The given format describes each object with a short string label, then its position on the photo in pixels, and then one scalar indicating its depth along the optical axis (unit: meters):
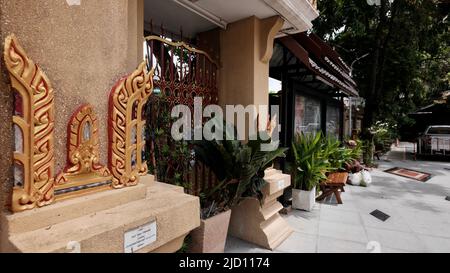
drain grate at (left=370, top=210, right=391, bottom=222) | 4.56
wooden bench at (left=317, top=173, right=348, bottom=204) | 5.32
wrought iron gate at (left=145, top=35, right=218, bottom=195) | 2.82
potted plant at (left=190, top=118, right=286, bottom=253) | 2.68
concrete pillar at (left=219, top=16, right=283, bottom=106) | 3.46
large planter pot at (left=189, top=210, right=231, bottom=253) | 2.49
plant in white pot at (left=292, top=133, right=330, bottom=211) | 4.87
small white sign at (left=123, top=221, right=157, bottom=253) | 1.37
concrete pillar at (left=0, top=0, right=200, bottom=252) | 1.19
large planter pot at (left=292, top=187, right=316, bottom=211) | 4.85
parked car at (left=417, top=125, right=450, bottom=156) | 11.57
